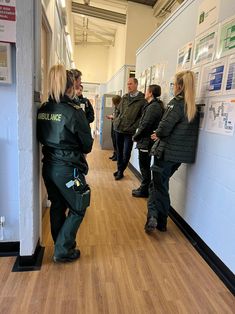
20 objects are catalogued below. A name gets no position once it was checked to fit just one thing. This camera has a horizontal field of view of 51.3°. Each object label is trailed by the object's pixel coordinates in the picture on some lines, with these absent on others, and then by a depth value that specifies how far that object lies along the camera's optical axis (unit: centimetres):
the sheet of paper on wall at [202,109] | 224
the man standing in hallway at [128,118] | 378
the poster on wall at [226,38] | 184
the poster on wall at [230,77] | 183
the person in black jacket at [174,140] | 221
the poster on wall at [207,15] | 208
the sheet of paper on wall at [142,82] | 440
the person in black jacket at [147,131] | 304
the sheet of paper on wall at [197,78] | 237
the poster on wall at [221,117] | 184
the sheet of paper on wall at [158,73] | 342
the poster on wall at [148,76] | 405
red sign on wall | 161
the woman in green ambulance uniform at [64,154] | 170
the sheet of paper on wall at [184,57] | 258
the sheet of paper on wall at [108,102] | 730
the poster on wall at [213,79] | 199
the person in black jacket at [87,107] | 277
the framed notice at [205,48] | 212
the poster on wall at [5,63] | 167
